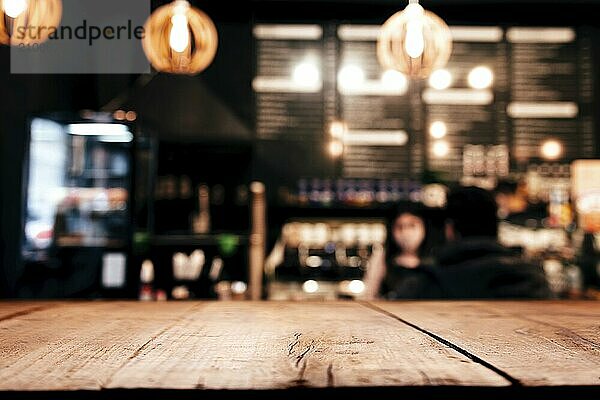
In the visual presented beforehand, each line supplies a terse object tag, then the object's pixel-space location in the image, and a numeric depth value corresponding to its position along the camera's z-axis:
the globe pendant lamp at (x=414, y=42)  2.78
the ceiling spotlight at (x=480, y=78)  5.18
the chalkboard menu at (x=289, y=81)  5.10
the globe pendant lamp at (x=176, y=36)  2.87
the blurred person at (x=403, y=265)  2.96
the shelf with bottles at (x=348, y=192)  4.95
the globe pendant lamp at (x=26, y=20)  2.46
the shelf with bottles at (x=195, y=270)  4.30
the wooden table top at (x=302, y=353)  0.66
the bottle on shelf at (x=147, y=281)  4.20
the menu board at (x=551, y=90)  5.21
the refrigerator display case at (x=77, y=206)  4.18
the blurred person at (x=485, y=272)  2.80
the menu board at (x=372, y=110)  5.13
